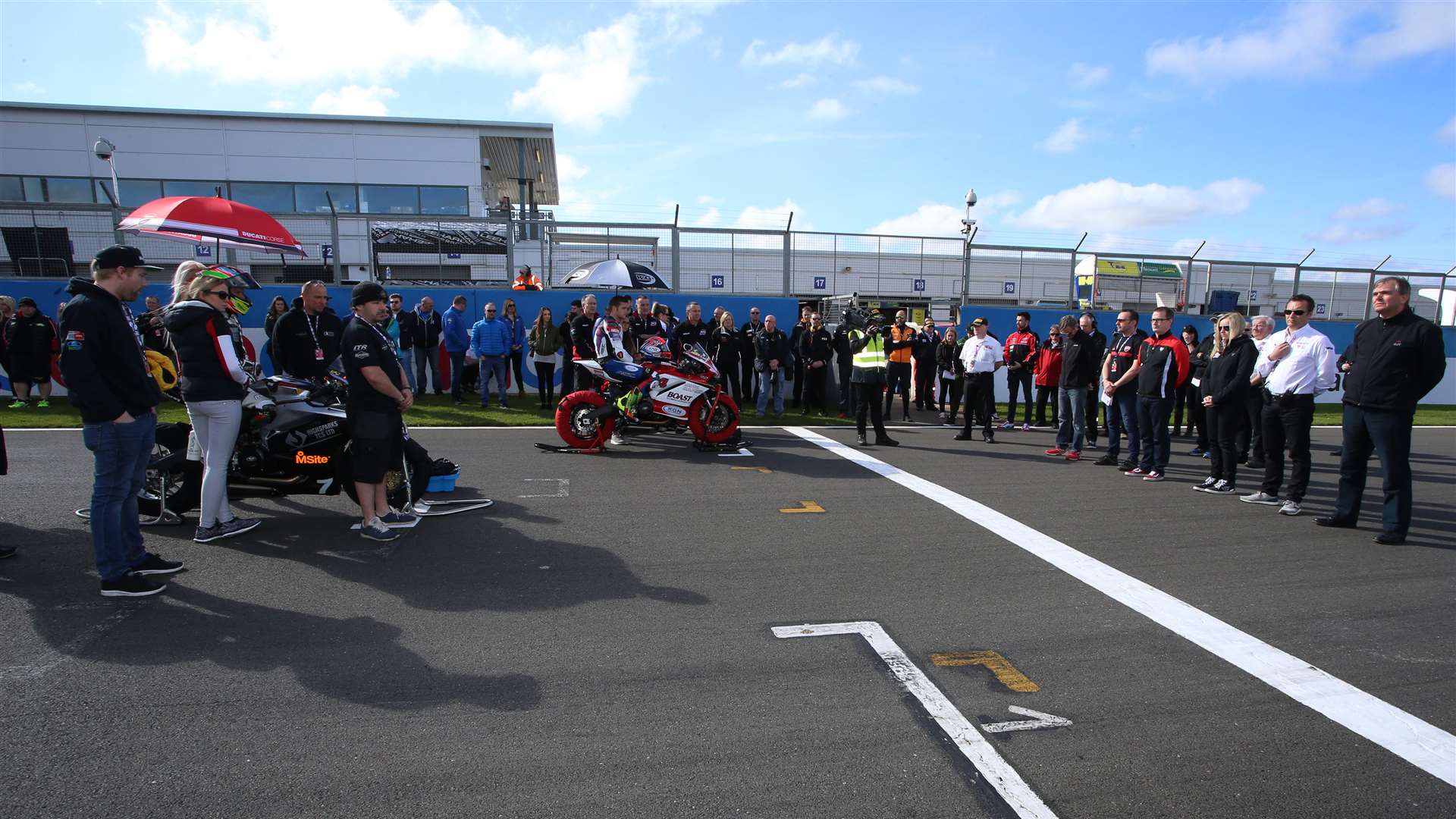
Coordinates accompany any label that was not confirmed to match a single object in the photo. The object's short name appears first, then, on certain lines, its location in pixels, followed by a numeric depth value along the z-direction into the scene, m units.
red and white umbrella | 10.65
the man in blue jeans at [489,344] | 12.03
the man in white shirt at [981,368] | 10.66
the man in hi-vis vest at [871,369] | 9.74
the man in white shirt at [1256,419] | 7.38
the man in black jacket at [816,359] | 12.78
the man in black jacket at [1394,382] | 5.66
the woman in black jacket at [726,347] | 13.08
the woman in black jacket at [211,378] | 4.98
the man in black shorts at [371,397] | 4.97
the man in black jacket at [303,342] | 7.92
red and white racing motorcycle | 8.89
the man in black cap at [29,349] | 11.15
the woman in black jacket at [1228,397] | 7.36
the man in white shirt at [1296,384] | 6.57
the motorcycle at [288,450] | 5.72
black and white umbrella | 12.89
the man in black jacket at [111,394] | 4.09
